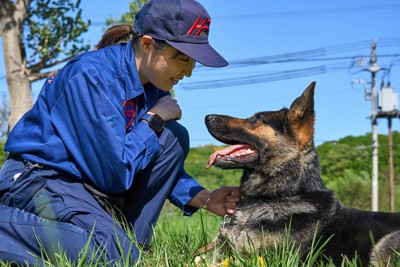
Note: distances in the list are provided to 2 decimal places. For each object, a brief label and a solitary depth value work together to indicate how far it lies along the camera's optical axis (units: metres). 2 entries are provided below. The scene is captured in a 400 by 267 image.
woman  3.38
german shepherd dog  3.72
